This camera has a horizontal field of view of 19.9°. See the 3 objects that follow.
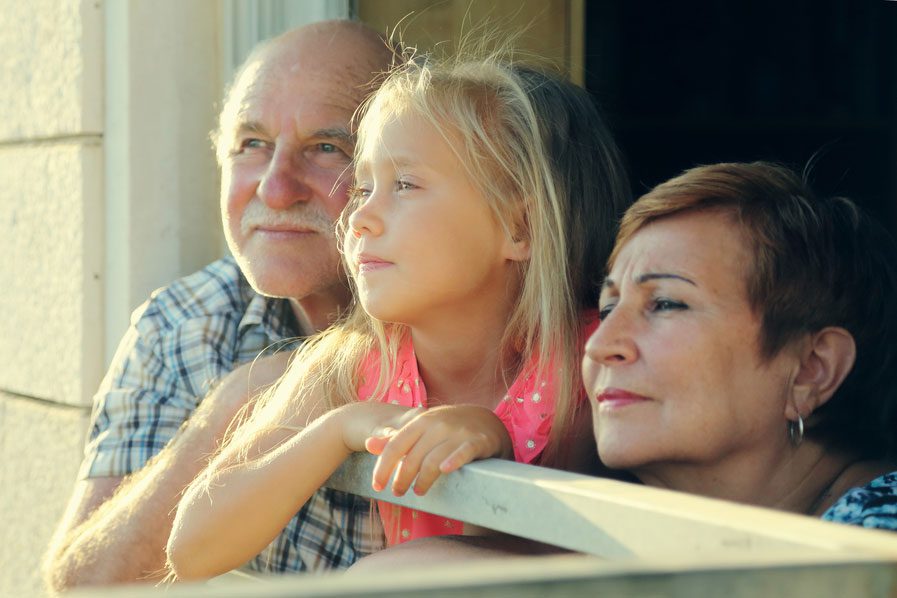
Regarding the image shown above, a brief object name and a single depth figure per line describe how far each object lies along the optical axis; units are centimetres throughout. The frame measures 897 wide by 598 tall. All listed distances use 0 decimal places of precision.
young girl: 171
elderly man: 187
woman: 158
